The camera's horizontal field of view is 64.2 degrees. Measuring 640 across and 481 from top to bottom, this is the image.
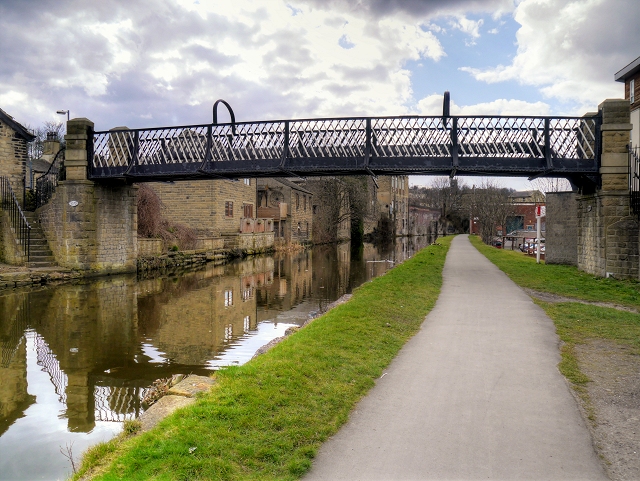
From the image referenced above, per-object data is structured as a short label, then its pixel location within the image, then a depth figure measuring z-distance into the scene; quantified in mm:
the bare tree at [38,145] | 59062
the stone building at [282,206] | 45331
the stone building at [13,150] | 22500
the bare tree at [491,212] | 46544
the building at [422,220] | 96550
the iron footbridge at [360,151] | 16891
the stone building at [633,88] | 25938
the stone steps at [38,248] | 19969
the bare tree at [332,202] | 55562
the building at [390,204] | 73000
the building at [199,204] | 35625
